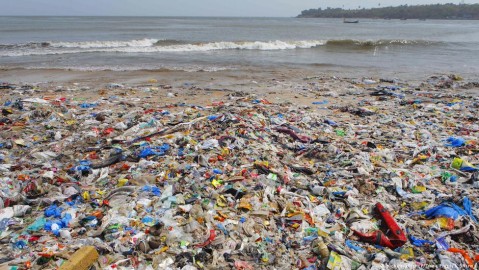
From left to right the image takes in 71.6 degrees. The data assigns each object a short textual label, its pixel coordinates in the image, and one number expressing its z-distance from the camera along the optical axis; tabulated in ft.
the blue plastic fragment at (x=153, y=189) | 14.41
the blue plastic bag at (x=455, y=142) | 21.27
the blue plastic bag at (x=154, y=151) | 18.01
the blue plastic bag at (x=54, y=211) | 13.03
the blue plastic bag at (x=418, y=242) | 12.15
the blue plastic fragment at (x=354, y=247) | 11.84
